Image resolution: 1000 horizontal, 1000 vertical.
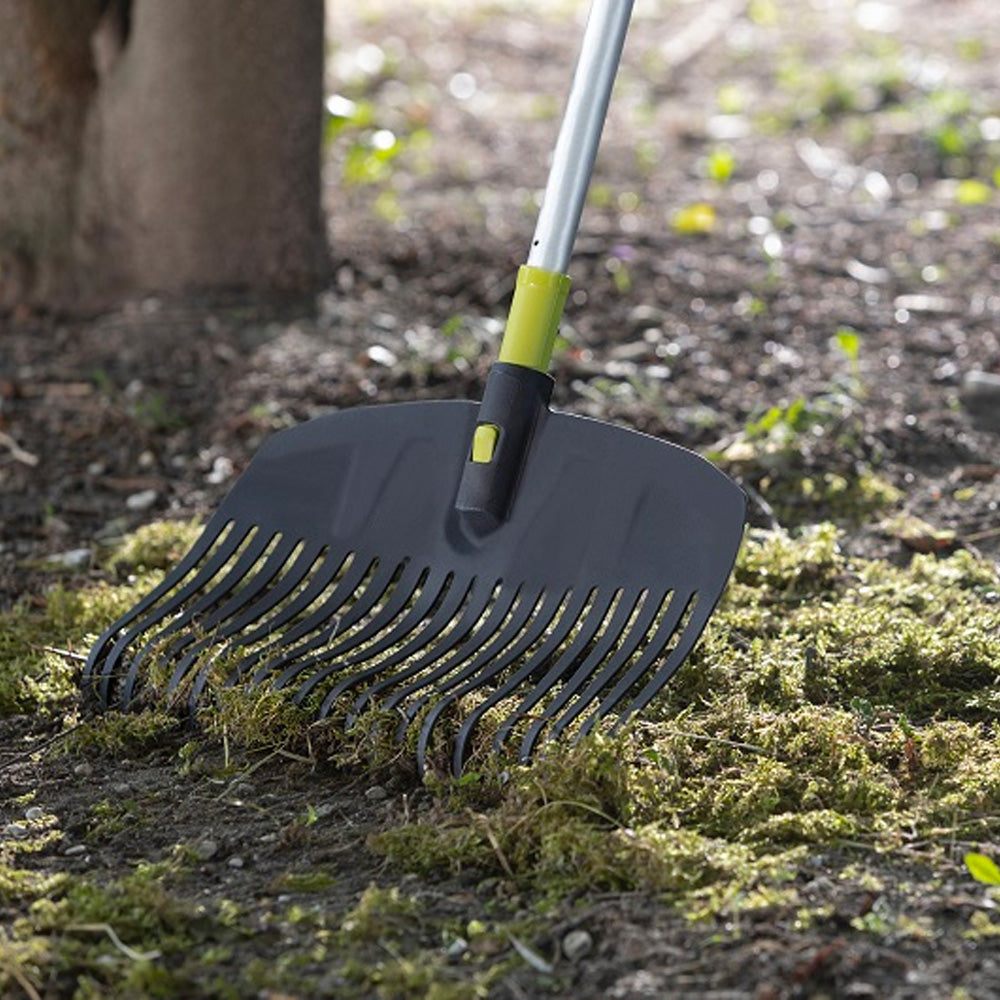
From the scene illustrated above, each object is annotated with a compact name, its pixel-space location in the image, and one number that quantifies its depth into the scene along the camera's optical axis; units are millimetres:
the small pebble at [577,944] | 3251
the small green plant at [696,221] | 7801
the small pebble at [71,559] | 5355
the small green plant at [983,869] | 3324
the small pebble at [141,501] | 5772
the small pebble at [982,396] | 6083
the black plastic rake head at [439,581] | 4083
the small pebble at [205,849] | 3679
